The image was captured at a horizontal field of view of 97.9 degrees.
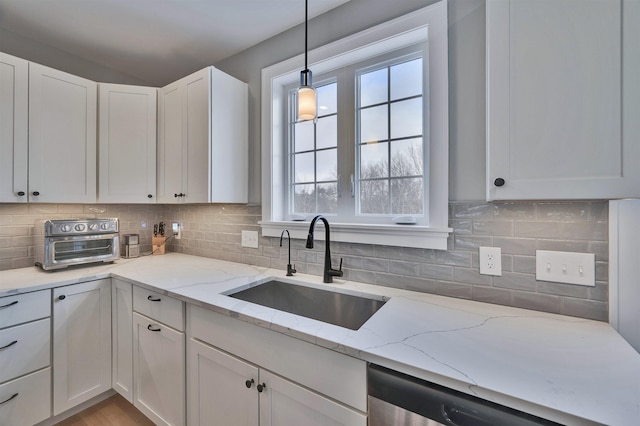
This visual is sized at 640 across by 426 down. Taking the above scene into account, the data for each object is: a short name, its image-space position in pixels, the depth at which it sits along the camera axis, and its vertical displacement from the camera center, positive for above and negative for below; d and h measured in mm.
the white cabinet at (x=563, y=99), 830 +372
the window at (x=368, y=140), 1367 +446
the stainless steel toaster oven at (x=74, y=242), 1815 -211
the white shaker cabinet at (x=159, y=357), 1446 -815
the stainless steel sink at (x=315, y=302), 1430 -504
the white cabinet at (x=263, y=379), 927 -645
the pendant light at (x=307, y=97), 1316 +547
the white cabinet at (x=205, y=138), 1902 +534
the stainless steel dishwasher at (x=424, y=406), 694 -521
